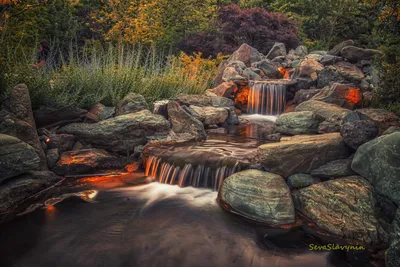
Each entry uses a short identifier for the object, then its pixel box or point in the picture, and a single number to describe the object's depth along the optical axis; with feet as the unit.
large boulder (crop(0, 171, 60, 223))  12.65
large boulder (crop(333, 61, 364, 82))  30.68
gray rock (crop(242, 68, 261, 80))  36.85
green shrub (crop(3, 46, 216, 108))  17.43
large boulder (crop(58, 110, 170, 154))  18.52
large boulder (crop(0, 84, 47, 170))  14.70
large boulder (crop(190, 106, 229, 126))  25.49
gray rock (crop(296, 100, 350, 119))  21.63
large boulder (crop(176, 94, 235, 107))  26.43
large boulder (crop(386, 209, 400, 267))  8.50
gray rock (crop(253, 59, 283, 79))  38.81
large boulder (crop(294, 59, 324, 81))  33.42
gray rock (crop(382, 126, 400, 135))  14.02
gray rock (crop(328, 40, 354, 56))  37.50
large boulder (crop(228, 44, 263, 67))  42.37
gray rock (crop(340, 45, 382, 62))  33.83
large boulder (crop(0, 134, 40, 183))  12.61
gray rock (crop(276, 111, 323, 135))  21.18
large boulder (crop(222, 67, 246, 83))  34.78
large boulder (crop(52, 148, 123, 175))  16.80
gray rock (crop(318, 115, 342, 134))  19.72
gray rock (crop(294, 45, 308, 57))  45.04
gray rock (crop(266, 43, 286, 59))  45.03
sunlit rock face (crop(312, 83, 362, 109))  25.70
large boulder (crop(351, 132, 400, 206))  11.09
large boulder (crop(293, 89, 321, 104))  30.14
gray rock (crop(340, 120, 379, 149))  14.34
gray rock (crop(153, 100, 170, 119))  23.41
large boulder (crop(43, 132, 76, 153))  17.28
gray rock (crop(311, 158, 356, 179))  13.44
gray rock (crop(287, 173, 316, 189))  13.70
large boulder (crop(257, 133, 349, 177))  14.11
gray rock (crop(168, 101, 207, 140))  22.54
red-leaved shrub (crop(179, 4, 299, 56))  48.67
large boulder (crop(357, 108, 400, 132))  16.40
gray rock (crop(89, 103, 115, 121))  20.39
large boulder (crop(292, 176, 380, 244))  11.04
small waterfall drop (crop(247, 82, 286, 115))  32.89
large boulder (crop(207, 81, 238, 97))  32.96
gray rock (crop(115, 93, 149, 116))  21.22
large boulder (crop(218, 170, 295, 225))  12.17
